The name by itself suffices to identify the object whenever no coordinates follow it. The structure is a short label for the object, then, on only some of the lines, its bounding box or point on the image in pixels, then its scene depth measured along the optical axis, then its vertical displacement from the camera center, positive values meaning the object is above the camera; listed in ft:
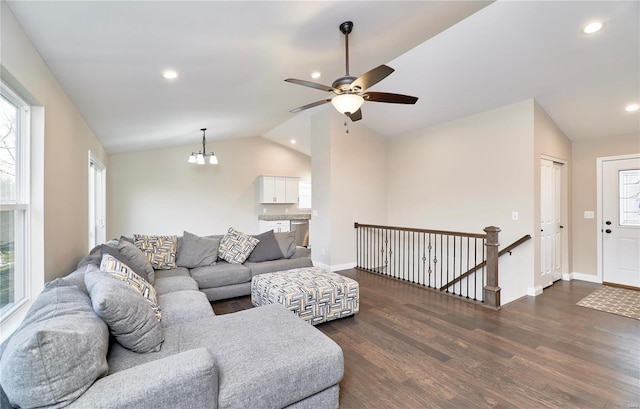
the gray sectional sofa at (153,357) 3.69 -2.58
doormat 11.22 -4.13
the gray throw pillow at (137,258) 10.12 -1.89
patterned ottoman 9.57 -3.06
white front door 14.17 -0.91
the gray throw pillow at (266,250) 14.10 -2.23
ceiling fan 7.75 +3.33
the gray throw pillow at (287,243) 14.62 -1.94
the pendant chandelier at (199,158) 19.75 +3.20
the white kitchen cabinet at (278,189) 25.38 +1.41
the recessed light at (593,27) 8.78 +5.39
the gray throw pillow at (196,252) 13.01 -2.13
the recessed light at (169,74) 9.11 +4.18
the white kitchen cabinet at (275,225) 25.54 -1.79
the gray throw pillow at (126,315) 5.10 -2.01
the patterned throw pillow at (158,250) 12.45 -1.94
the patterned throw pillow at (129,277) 7.16 -1.83
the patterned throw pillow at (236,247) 13.71 -2.01
